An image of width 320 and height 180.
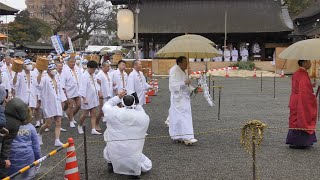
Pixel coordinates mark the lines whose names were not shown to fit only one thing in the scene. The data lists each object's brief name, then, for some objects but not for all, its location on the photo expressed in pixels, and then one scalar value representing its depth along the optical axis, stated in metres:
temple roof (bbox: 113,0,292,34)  32.59
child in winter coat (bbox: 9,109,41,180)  5.07
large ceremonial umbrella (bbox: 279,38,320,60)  7.02
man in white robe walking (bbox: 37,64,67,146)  7.88
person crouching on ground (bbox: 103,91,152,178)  5.77
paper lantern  15.79
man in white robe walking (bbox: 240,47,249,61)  33.00
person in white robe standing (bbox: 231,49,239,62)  32.91
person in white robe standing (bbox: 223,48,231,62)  32.31
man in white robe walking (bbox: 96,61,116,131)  9.97
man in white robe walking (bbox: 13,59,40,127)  9.38
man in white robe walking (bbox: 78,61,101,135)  8.97
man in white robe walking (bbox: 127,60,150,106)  9.78
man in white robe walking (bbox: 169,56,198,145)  8.07
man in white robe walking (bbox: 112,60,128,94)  10.19
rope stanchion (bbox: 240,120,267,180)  5.34
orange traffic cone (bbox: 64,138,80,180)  5.31
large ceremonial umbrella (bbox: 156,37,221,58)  8.19
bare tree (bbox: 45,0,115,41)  57.66
